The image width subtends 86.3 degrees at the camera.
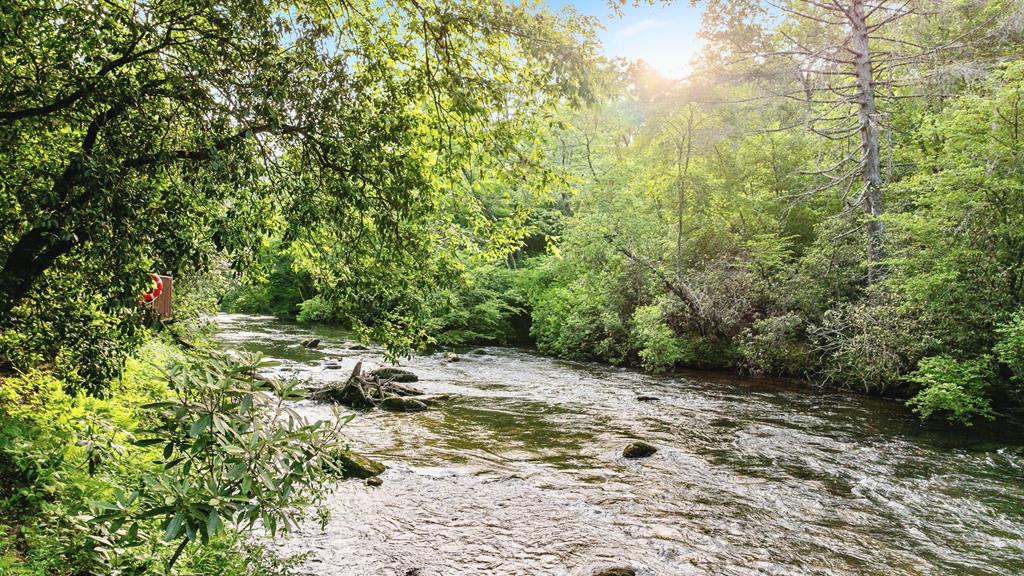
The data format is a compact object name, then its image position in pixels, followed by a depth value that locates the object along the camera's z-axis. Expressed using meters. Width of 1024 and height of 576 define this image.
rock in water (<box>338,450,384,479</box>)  8.72
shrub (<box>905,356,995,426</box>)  11.62
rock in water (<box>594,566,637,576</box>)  5.83
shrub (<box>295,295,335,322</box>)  34.00
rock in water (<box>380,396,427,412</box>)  13.63
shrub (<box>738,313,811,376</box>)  17.38
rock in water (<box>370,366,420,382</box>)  16.55
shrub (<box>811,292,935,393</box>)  13.86
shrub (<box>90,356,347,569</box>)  3.07
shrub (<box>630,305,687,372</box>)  19.91
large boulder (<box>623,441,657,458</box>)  10.12
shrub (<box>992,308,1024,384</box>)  10.65
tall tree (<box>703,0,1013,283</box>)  17.88
